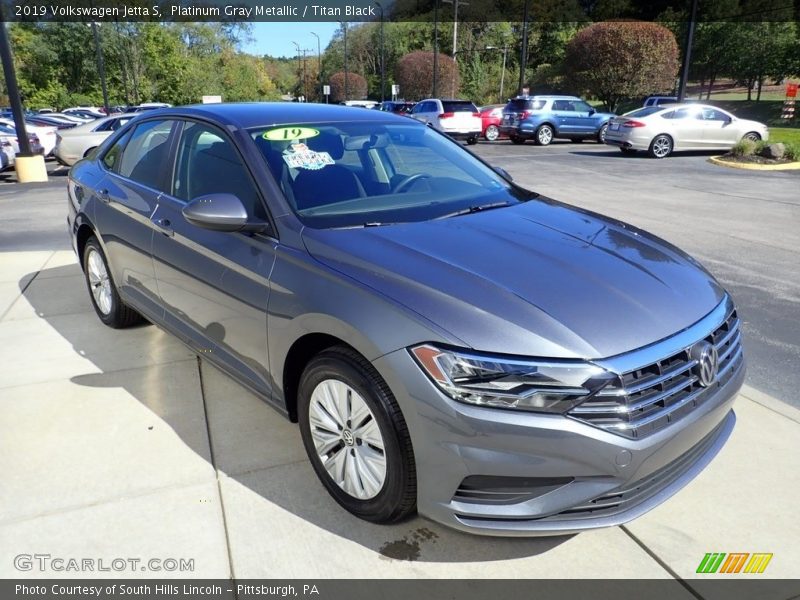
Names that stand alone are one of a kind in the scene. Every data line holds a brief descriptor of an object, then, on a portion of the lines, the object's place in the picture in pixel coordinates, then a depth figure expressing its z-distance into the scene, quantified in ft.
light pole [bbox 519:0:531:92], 103.12
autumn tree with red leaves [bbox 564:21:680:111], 122.93
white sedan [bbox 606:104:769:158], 61.11
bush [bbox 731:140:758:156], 56.34
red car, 82.07
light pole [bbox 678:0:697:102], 66.74
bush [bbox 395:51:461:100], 179.22
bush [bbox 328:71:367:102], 254.68
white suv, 74.84
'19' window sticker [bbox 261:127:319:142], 10.70
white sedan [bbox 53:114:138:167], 50.96
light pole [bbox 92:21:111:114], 124.06
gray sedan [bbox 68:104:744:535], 7.01
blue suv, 76.59
